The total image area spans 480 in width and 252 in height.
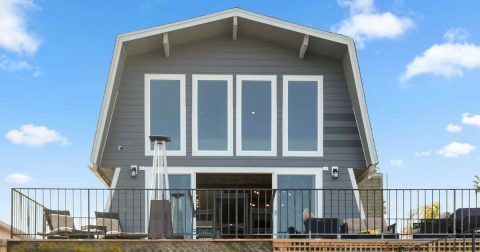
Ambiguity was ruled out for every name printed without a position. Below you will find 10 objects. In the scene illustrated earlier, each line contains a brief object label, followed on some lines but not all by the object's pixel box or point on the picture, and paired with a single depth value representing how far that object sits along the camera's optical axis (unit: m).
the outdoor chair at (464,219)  8.98
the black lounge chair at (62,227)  8.98
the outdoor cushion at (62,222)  9.08
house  11.09
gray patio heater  8.99
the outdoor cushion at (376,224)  9.82
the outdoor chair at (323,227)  9.19
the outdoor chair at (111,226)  9.22
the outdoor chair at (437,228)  9.20
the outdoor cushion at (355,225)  9.41
